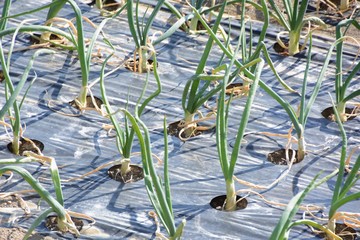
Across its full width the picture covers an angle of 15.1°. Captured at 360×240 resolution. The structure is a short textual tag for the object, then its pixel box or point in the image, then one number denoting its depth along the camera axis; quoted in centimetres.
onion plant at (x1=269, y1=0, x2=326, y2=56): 512
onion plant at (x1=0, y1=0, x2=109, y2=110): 415
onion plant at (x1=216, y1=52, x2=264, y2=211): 353
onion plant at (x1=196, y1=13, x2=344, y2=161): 402
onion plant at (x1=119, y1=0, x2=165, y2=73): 471
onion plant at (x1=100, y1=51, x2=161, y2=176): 386
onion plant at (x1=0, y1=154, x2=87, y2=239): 344
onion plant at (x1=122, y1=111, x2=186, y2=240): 331
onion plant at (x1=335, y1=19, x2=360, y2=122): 433
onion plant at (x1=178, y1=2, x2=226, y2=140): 416
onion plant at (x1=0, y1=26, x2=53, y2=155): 362
